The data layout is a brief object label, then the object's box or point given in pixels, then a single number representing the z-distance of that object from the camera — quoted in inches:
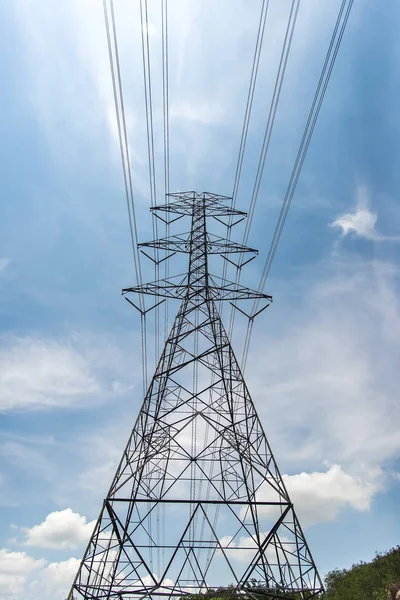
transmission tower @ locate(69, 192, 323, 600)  581.3
